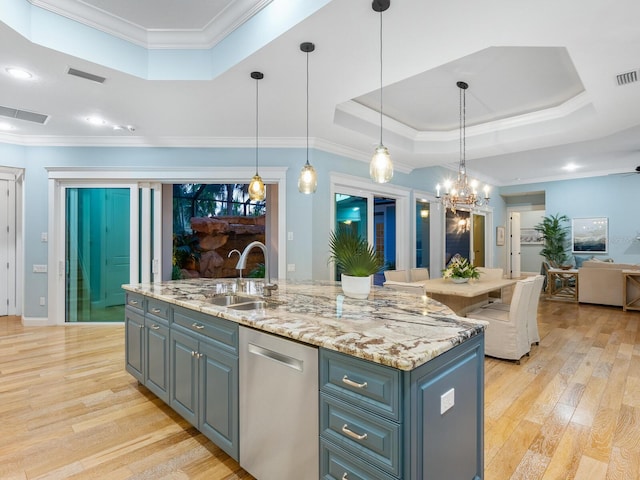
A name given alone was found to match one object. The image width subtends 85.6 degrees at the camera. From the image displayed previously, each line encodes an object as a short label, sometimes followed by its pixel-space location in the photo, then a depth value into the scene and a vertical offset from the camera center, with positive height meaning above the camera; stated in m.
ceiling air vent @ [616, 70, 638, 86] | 2.88 +1.38
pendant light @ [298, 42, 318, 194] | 2.91 +0.51
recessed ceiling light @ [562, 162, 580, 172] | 7.26 +1.59
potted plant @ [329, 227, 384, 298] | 2.36 -0.15
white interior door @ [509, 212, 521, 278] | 9.99 -0.06
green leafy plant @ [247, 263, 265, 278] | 8.31 -0.76
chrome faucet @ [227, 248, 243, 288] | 2.96 -0.38
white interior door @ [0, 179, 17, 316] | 5.69 -0.13
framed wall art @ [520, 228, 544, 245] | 10.55 +0.09
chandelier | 4.43 +0.65
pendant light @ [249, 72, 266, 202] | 3.27 +0.48
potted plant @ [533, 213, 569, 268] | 8.46 +0.04
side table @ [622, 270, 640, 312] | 6.24 -0.93
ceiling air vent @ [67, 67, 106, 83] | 2.89 +1.41
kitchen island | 1.25 -0.60
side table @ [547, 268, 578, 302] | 7.51 -1.02
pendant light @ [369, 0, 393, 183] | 2.30 +0.51
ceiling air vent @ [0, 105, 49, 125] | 3.85 +1.45
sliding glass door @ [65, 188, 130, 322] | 5.02 -0.09
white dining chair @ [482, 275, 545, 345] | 3.76 -0.83
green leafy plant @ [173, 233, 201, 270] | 8.36 -0.24
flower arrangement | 4.48 -0.40
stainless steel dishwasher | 1.51 -0.79
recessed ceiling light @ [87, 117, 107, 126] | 4.06 +1.43
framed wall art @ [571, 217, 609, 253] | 8.01 +0.11
